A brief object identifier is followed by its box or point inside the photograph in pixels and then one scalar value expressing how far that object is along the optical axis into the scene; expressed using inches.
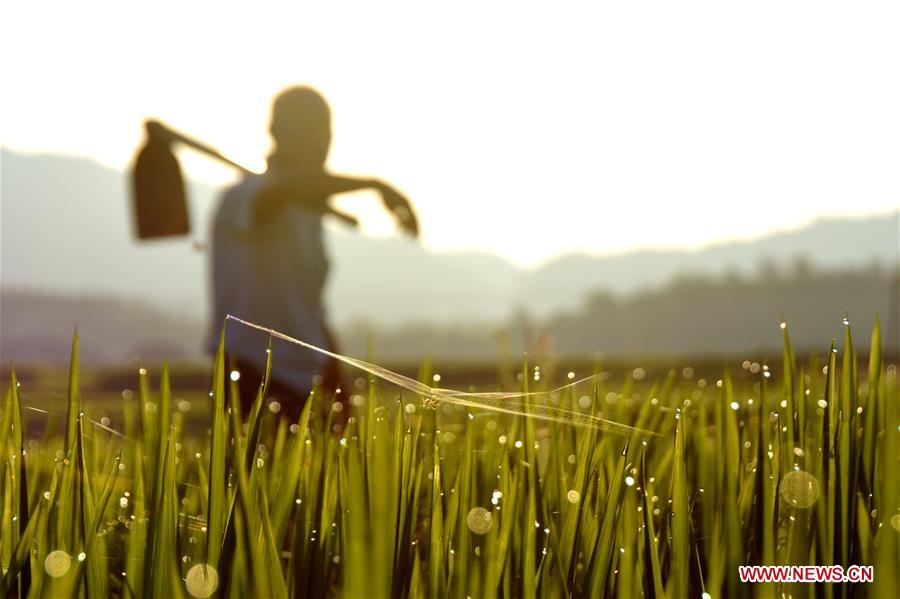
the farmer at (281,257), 175.3
